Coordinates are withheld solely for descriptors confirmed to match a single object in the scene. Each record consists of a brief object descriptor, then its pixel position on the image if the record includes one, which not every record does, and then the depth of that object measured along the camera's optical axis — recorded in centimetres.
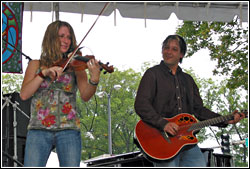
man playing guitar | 443
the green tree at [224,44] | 1506
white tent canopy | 685
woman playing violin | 352
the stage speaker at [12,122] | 625
